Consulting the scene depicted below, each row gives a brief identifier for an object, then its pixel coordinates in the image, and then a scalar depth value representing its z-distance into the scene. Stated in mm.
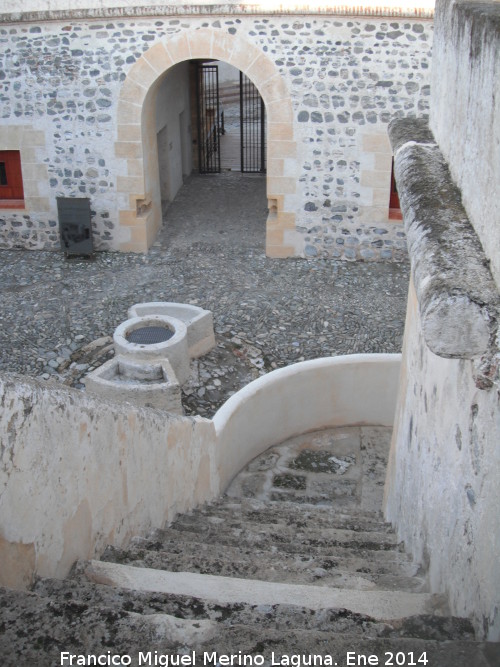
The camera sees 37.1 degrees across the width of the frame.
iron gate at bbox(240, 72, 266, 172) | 14002
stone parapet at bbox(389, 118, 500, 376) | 2080
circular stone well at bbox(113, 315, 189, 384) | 7051
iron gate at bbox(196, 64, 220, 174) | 13883
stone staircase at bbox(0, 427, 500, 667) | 1882
